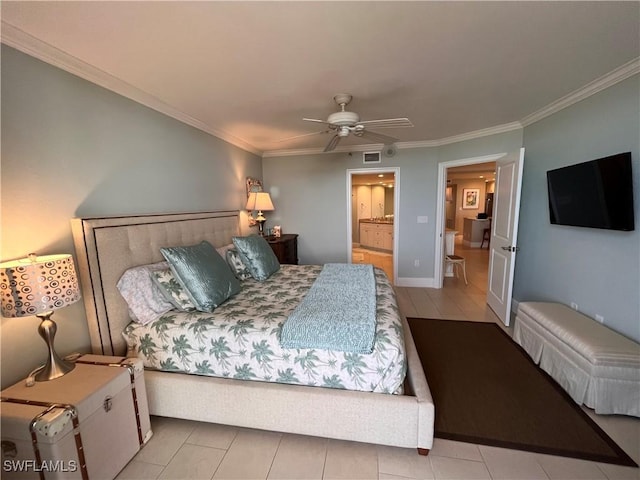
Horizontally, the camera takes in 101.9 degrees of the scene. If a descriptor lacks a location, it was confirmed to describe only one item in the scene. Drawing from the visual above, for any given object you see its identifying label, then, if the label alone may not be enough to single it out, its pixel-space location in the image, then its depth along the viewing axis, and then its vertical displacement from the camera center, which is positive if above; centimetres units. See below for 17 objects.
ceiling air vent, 440 +81
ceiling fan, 212 +69
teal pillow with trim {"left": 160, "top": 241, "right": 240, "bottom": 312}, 189 -50
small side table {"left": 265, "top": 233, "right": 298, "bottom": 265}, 396 -63
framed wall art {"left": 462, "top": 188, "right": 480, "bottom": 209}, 923 +15
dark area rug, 159 -147
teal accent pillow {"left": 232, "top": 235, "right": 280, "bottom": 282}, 273 -52
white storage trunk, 112 -99
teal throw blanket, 151 -71
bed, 148 -112
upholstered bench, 172 -115
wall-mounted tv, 192 +4
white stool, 472 -104
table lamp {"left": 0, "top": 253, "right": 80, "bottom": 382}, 120 -37
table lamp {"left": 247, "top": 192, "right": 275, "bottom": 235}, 387 +9
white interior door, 294 -39
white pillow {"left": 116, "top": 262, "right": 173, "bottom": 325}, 182 -60
